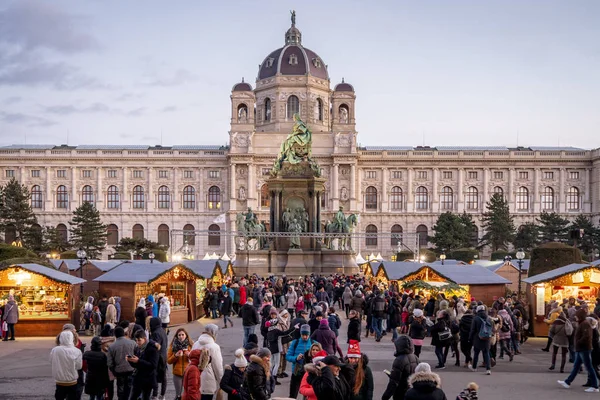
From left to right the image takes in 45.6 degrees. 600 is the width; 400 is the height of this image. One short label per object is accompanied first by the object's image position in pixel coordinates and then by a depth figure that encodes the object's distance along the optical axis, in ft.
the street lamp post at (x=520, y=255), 106.11
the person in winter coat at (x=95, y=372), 37.93
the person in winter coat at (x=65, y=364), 36.91
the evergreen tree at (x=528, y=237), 266.57
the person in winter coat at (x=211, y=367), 34.58
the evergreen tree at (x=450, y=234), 261.03
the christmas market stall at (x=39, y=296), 75.25
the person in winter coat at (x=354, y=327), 49.32
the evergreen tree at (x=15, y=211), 253.03
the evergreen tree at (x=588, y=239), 248.11
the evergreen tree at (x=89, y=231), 263.70
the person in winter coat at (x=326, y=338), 42.29
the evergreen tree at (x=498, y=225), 274.57
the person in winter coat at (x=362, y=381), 31.53
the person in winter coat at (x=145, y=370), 38.19
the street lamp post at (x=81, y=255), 103.50
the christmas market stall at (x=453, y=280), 83.25
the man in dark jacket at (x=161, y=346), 41.37
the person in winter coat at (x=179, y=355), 38.55
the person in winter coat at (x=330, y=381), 28.78
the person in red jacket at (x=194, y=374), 32.78
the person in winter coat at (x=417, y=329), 53.34
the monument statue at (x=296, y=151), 162.30
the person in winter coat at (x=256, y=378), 32.12
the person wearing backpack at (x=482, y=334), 54.49
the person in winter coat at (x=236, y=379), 32.27
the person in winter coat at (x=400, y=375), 34.53
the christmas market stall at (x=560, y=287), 74.54
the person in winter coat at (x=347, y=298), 91.61
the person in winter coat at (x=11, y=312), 71.15
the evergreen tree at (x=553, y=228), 264.93
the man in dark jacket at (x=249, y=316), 59.82
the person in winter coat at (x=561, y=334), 56.03
